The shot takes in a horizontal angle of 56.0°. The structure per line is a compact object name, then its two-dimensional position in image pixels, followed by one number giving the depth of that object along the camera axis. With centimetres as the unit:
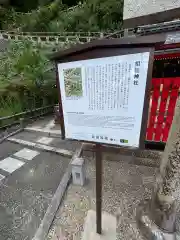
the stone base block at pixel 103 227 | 226
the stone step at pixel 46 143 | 441
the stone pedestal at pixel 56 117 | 606
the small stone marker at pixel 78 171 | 305
